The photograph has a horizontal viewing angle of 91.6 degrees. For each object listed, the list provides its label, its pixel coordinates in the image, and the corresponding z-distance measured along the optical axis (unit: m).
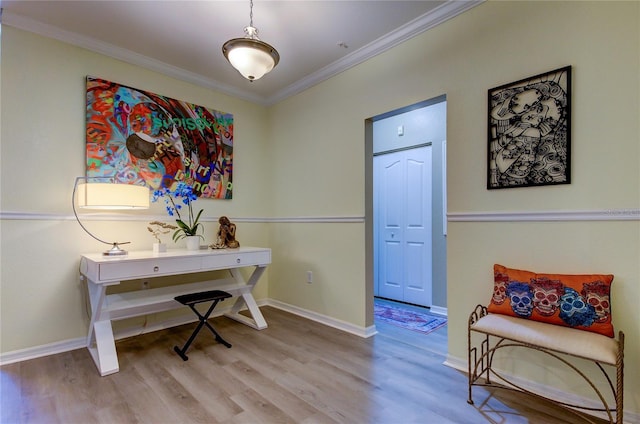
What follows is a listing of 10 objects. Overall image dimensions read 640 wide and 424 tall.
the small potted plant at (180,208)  2.91
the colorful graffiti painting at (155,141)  2.73
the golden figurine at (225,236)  3.13
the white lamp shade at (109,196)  2.32
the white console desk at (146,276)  2.21
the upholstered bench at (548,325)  1.42
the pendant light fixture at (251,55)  1.95
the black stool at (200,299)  2.42
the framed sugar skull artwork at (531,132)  1.82
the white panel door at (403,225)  3.85
